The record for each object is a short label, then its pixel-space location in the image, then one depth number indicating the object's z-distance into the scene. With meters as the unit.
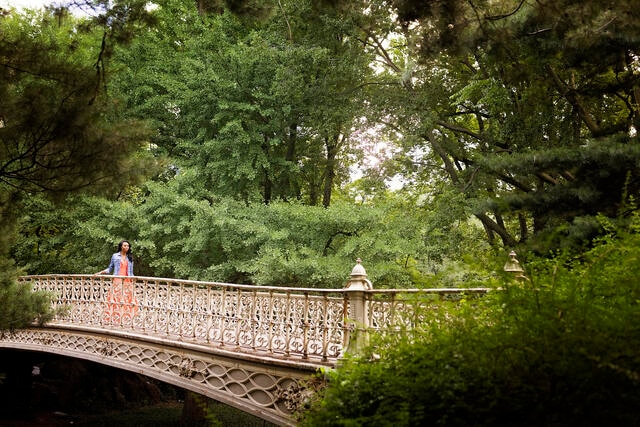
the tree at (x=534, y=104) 5.32
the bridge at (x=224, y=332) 7.00
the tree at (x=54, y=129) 5.24
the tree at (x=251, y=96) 13.91
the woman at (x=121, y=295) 10.59
